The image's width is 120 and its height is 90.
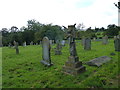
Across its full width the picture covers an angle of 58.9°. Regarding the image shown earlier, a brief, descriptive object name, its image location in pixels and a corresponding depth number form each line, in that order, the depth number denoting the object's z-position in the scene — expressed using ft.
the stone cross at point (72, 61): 16.71
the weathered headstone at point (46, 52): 22.16
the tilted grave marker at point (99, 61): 20.19
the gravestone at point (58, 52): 35.09
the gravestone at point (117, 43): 34.02
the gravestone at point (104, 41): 59.36
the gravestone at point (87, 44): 41.85
